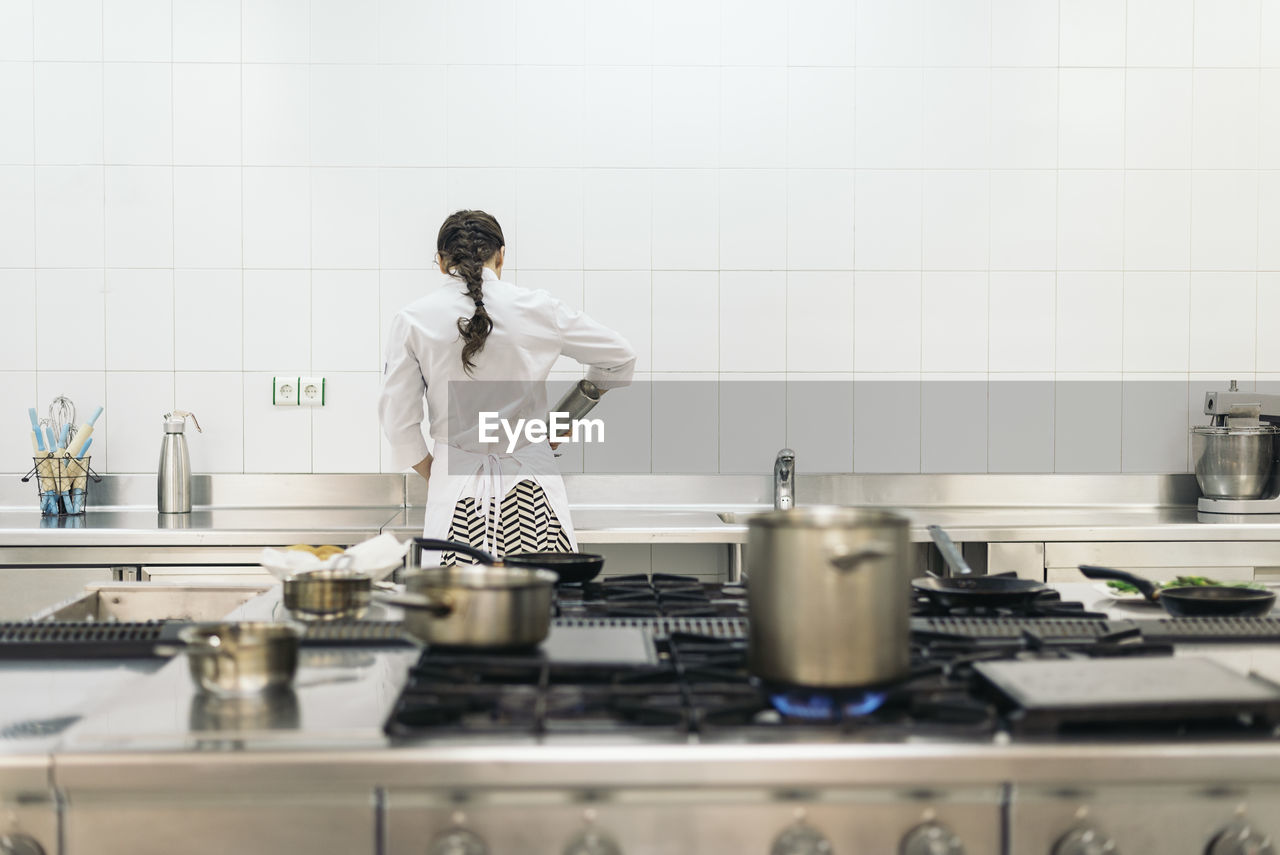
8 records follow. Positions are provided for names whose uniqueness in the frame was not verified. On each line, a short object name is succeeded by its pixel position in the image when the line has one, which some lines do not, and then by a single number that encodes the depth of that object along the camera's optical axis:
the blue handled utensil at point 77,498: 3.08
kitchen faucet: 3.24
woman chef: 2.35
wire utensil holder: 3.07
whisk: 3.27
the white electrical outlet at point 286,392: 3.28
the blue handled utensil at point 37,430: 3.09
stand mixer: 3.07
